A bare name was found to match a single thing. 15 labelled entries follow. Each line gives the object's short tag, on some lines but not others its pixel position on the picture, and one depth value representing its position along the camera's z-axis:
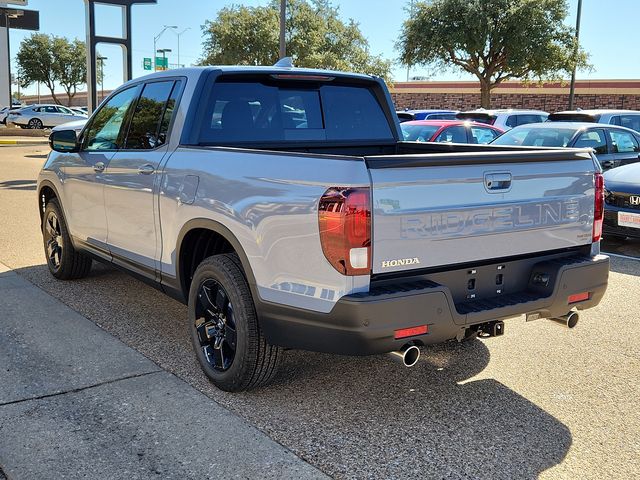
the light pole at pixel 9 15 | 43.04
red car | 12.29
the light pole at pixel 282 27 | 19.61
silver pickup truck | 3.39
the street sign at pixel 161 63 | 57.92
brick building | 40.97
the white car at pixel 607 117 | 15.02
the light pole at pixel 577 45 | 31.05
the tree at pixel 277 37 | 40.22
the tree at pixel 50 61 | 66.81
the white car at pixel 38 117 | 40.09
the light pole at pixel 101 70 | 77.36
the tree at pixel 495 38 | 32.25
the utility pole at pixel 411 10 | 34.97
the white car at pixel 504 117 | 19.53
